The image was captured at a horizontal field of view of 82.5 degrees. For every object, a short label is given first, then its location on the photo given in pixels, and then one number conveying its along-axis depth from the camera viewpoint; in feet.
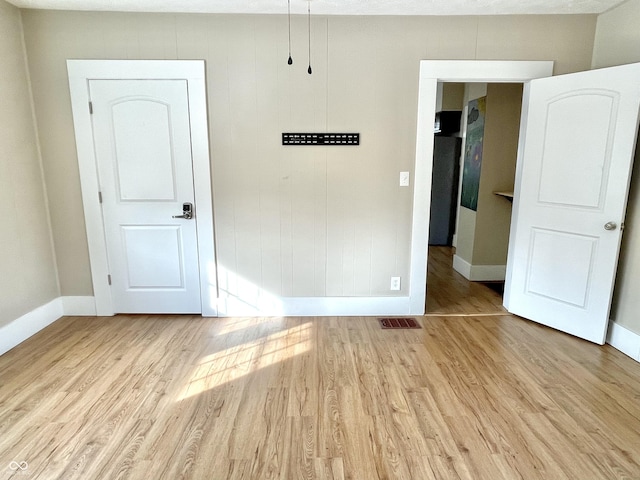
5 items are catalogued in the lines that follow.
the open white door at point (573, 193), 8.45
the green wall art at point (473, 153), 13.57
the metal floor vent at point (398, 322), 10.36
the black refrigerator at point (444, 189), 19.07
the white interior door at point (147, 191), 9.87
